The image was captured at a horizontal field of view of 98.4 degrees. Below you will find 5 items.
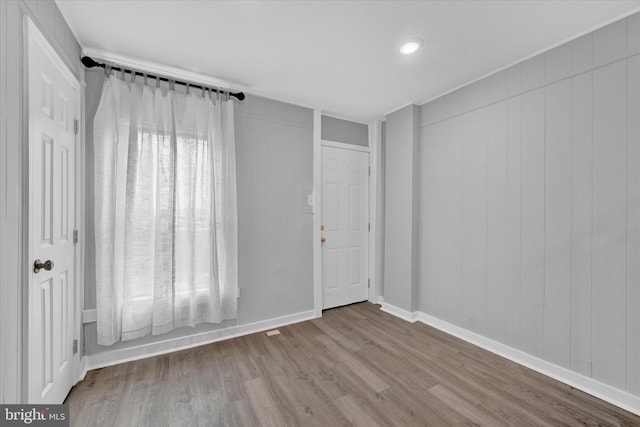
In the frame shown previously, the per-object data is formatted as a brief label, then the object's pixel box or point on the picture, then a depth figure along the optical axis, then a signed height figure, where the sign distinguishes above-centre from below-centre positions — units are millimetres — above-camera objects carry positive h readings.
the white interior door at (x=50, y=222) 1480 -68
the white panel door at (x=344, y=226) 3760 -194
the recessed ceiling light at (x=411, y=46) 2152 +1332
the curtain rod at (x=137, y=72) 2221 +1226
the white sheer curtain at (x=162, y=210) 2301 +10
